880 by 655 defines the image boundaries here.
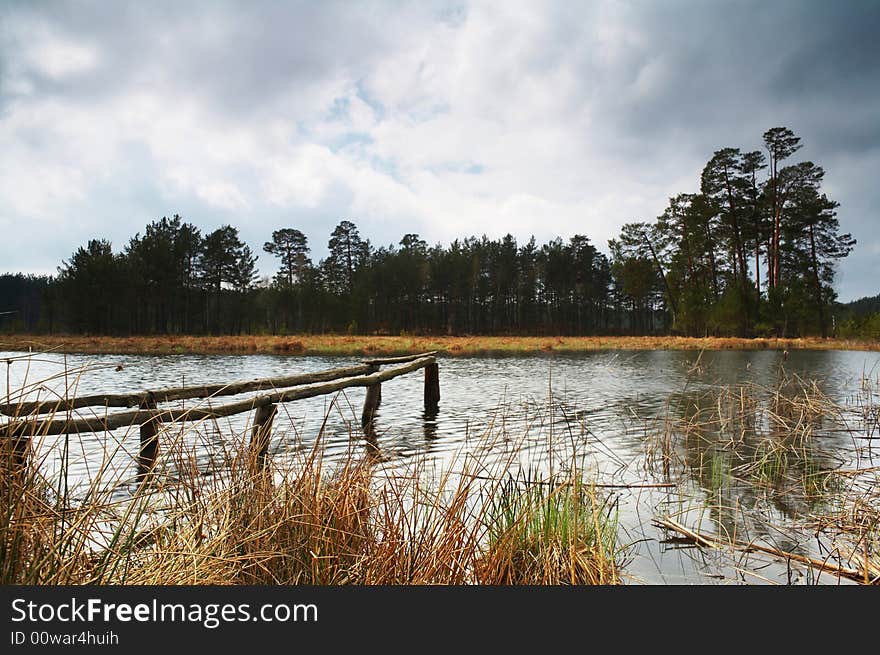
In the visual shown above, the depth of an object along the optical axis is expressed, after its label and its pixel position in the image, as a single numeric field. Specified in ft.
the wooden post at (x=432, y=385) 43.98
